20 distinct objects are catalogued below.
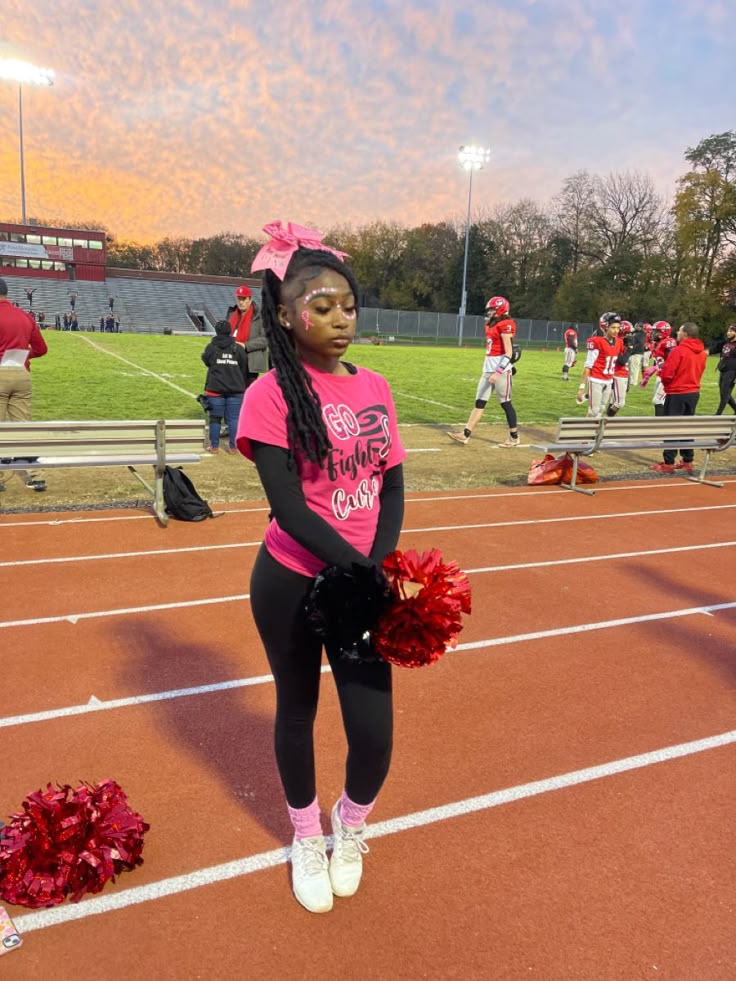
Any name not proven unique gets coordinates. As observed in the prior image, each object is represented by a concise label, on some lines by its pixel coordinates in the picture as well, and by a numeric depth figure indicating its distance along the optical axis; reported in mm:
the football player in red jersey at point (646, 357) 22830
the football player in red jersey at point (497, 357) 10594
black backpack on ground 6652
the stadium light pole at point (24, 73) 51469
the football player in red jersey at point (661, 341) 15211
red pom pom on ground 2332
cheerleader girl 1940
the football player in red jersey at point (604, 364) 11234
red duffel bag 8883
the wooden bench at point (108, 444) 6395
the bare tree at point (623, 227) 65438
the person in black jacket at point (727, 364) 12231
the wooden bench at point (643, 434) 8516
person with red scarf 9328
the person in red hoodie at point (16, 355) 6883
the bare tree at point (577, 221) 69188
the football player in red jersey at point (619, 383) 12605
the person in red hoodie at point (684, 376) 9656
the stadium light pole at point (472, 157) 50750
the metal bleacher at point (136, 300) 57625
